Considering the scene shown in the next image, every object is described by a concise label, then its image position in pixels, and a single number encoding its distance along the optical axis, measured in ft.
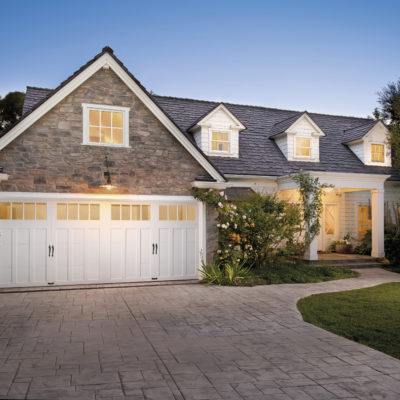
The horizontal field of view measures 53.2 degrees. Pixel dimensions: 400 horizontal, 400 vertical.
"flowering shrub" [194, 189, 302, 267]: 40.65
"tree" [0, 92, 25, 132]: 94.27
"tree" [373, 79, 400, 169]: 51.57
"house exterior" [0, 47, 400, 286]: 35.04
